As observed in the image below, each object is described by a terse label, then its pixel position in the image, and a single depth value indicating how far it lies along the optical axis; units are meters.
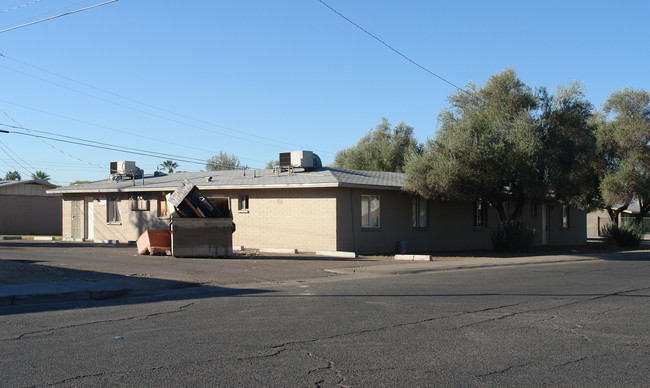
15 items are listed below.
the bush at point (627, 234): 32.94
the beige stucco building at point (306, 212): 24.23
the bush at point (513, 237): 27.11
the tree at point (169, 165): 71.99
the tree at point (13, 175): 100.50
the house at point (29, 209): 42.12
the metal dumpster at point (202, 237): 20.86
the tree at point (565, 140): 24.39
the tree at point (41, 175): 84.75
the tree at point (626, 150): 31.44
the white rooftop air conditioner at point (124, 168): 34.19
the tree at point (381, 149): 48.50
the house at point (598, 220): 50.73
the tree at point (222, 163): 59.91
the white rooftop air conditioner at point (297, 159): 26.81
